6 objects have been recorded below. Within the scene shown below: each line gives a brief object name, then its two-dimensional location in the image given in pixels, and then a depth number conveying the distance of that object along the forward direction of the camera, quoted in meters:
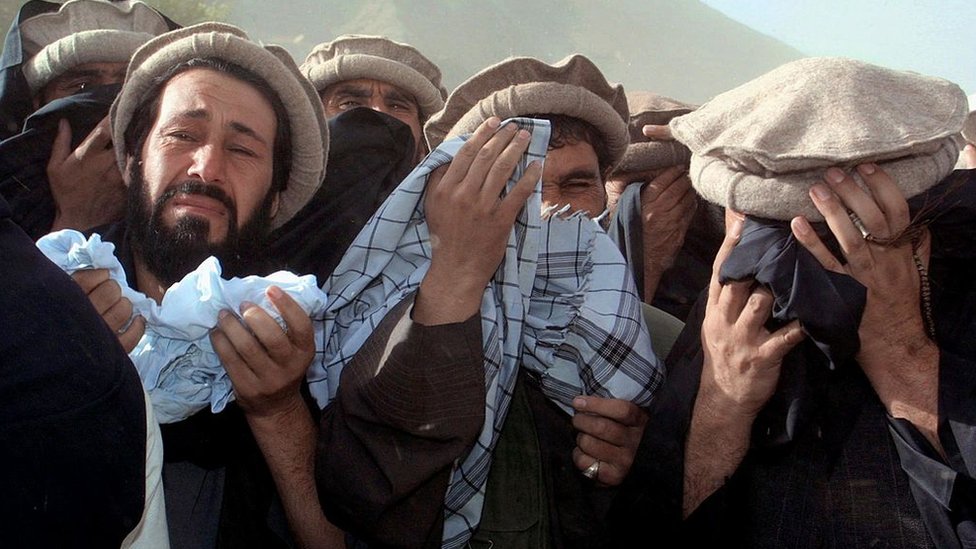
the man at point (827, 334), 0.68
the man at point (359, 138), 1.00
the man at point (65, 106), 1.08
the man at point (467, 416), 0.71
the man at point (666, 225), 1.19
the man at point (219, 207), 0.74
